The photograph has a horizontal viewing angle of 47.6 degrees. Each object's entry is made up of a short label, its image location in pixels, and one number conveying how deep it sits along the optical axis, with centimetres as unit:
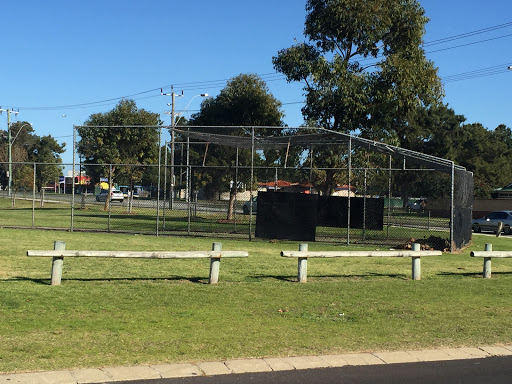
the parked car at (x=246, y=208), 2803
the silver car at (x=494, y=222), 3228
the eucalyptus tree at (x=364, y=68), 2338
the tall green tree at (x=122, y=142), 3725
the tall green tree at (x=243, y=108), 3042
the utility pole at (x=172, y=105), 4470
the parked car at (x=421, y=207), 2342
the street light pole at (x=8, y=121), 5399
